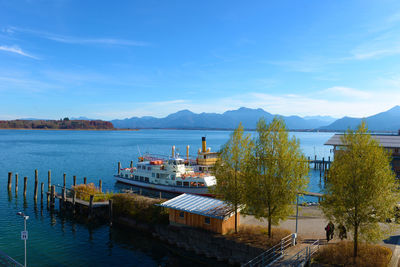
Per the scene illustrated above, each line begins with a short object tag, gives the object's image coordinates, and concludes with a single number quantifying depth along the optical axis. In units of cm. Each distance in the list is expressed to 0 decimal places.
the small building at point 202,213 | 2592
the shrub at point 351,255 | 1873
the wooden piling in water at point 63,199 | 3897
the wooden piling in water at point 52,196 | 4106
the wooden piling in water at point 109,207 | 3394
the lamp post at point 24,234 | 2053
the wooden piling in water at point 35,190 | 4417
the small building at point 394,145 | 5662
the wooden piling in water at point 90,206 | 3541
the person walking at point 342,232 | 2072
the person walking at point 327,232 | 2271
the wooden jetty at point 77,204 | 3603
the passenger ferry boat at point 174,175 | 4938
